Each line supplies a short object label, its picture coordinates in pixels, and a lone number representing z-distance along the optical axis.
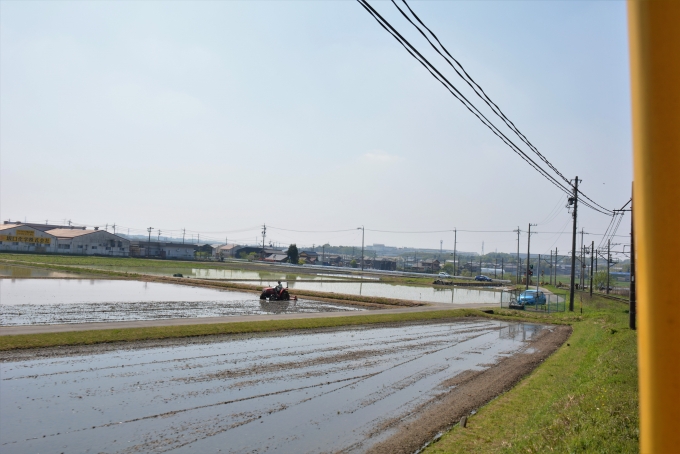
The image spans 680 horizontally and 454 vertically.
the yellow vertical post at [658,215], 1.80
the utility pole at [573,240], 44.17
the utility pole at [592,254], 73.00
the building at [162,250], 139.79
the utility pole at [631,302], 27.86
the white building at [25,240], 115.31
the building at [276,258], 177.75
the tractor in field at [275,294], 46.03
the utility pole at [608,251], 84.16
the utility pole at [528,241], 71.50
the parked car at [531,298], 49.84
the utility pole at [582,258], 85.24
